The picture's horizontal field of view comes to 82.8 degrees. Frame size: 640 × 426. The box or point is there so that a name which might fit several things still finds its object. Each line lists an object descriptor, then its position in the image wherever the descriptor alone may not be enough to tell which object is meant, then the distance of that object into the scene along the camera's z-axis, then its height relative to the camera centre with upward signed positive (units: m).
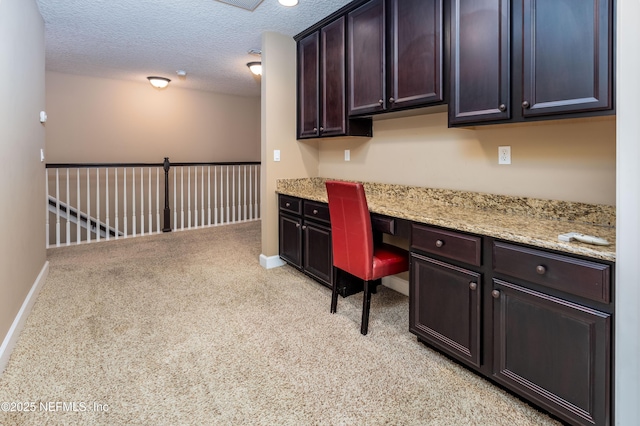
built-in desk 1.43 -0.43
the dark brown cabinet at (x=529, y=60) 1.58 +0.70
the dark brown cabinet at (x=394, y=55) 2.33 +1.05
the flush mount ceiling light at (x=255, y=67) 4.68 +1.75
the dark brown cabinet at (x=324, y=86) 3.21 +1.11
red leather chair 2.35 -0.28
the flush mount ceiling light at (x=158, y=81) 5.58 +1.89
